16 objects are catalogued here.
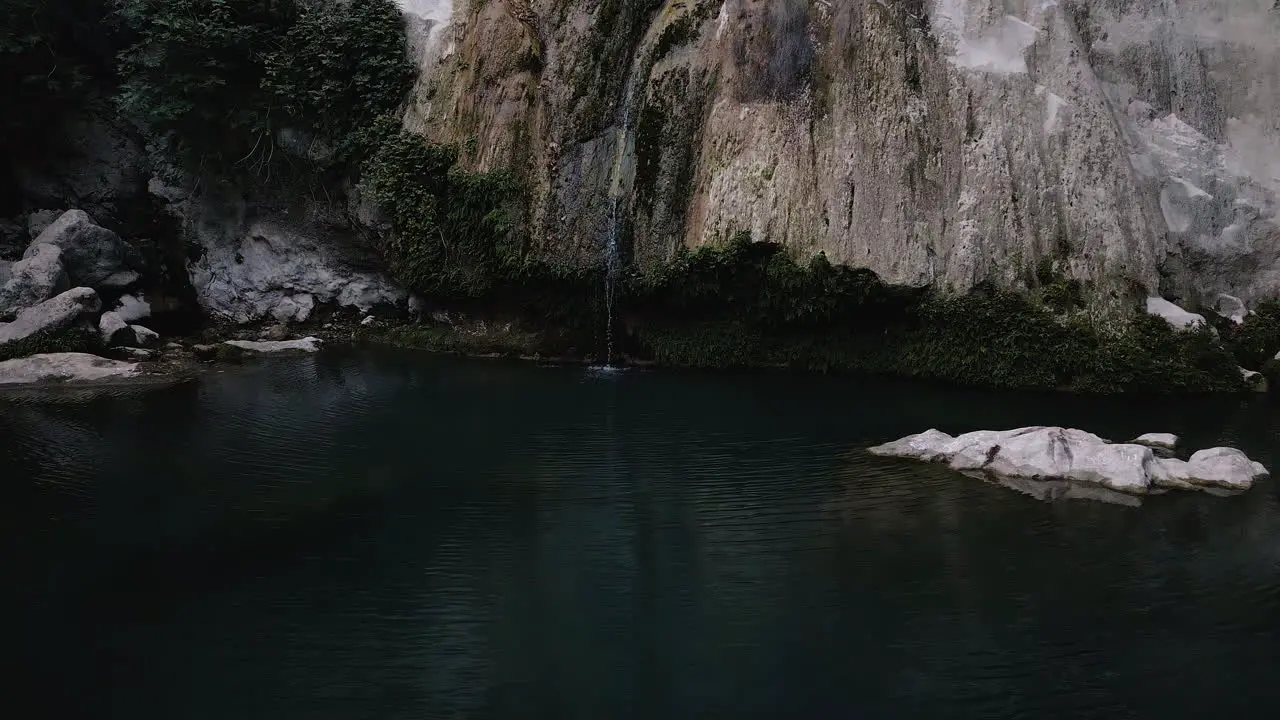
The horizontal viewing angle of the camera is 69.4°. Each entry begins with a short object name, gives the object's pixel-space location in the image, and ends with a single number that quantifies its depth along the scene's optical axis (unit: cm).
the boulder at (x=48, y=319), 1614
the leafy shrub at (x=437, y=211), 1812
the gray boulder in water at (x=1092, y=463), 998
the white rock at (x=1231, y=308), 1498
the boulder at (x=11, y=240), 1917
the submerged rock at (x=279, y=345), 1830
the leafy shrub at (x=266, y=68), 1828
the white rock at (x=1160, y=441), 1103
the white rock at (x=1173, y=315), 1430
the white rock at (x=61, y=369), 1525
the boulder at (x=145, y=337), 1750
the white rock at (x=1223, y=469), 998
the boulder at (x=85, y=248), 1800
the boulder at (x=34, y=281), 1691
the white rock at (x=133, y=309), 1841
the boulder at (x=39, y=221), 1928
